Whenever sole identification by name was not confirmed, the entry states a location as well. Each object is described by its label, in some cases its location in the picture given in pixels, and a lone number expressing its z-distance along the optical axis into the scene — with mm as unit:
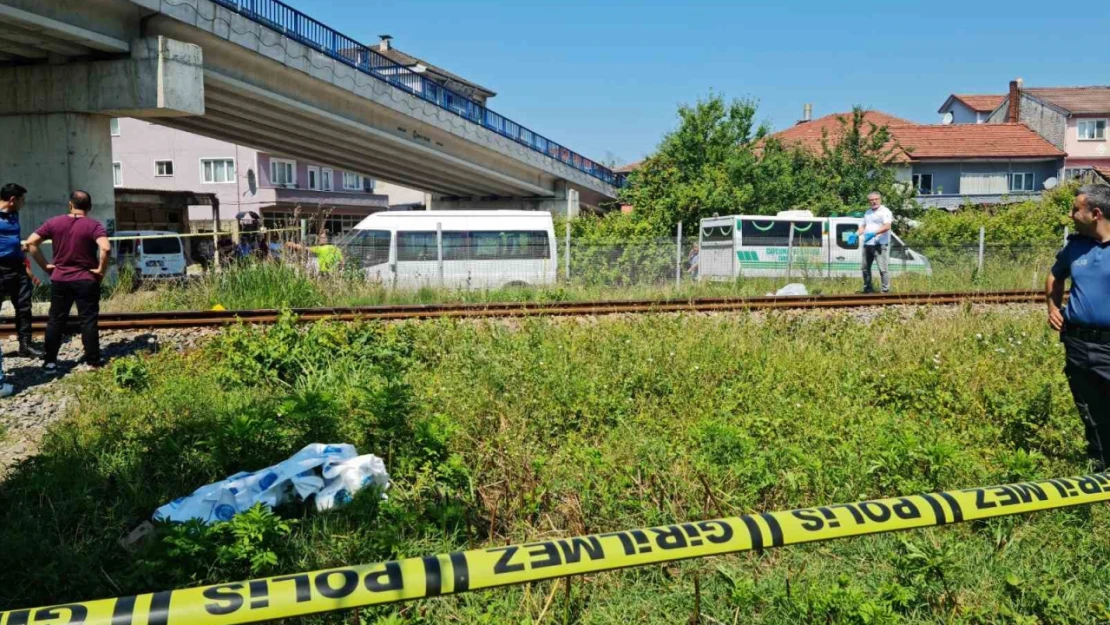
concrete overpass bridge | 17516
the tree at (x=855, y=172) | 30188
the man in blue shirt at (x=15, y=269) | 8203
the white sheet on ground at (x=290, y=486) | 4520
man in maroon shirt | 8102
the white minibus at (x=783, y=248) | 18891
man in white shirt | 14305
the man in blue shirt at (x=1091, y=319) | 4684
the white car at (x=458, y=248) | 16344
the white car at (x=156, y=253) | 24688
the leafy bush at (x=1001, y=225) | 23297
